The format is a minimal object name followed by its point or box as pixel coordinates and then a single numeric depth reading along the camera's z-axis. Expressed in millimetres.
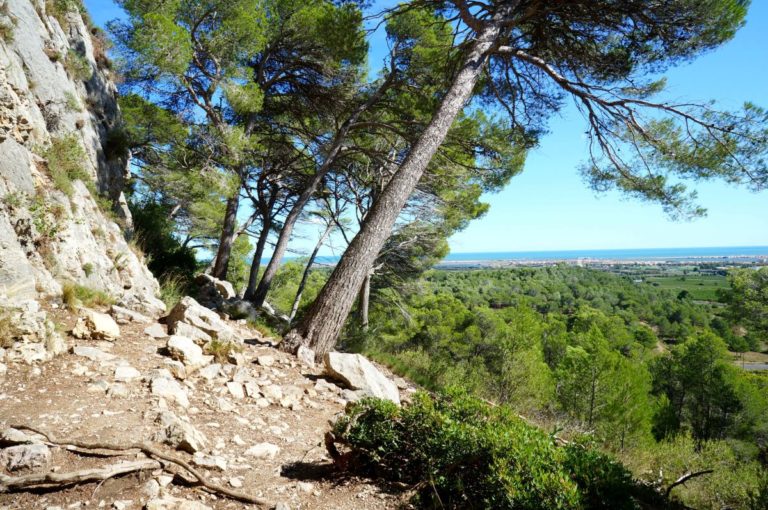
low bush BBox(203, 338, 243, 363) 3848
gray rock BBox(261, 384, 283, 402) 3484
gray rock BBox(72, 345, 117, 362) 3045
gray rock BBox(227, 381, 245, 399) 3336
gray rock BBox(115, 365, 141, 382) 2881
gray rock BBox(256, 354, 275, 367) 4084
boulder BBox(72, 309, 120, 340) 3359
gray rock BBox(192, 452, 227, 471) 2240
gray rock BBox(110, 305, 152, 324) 3975
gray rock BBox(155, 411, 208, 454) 2285
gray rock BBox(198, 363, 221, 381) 3453
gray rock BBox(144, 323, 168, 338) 3856
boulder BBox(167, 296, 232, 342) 4148
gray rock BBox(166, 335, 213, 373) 3479
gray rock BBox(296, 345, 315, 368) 4410
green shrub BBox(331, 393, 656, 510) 1854
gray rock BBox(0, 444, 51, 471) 1822
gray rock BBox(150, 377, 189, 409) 2869
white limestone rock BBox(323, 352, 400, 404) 4023
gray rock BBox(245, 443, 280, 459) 2602
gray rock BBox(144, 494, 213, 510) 1774
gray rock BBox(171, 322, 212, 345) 3967
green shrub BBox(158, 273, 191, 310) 6117
